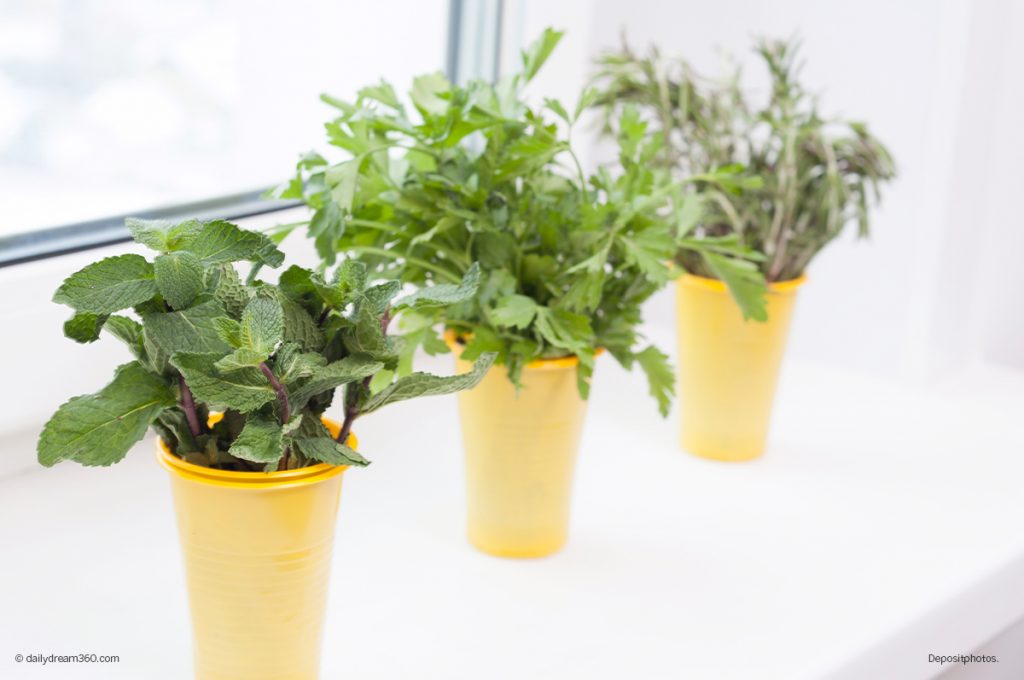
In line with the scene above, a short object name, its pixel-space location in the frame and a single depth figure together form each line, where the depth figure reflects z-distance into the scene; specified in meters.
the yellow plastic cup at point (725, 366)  1.27
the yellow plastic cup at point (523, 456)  1.14
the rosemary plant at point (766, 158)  1.26
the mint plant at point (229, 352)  0.96
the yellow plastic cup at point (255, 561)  0.99
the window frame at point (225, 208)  1.21
